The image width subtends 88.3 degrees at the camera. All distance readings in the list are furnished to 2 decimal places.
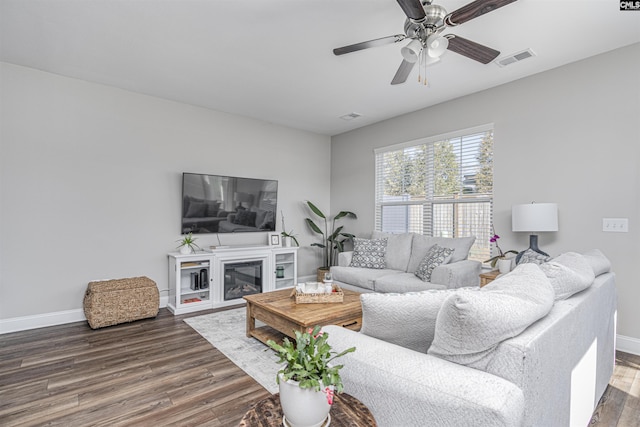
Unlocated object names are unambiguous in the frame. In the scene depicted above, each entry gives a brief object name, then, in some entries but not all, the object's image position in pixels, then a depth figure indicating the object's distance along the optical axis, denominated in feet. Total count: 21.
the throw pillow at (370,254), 14.17
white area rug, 8.17
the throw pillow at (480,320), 3.39
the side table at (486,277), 10.90
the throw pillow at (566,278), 5.03
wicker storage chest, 11.22
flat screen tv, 14.53
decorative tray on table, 9.54
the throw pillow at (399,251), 13.80
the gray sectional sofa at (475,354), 3.21
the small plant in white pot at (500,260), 11.20
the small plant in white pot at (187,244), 13.82
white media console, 13.51
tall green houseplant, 18.53
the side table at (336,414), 3.31
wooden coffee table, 8.44
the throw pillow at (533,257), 9.62
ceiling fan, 6.20
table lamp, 10.22
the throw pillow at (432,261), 11.73
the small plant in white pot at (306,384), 3.07
